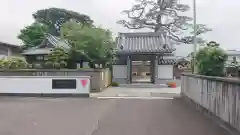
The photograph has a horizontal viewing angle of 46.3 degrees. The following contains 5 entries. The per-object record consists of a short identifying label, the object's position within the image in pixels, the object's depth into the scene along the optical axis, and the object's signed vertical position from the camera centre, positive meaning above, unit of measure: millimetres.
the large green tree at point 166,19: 39562 +6482
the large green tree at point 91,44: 23984 +1782
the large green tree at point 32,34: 46469 +5029
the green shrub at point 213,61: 12032 +133
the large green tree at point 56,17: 52128 +8861
